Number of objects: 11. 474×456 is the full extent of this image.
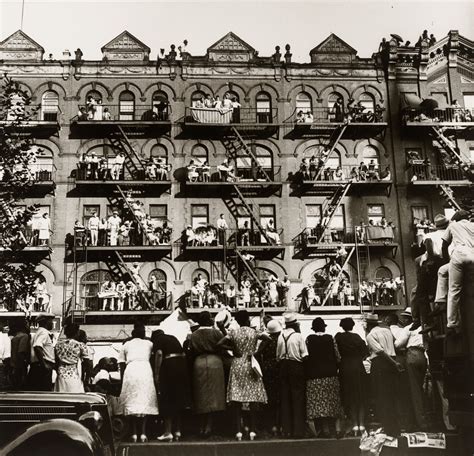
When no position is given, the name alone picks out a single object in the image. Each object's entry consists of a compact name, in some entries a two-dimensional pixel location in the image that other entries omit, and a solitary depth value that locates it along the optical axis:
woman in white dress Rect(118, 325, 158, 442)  9.71
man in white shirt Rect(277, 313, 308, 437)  9.94
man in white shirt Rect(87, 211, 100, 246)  29.06
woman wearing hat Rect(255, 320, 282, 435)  10.59
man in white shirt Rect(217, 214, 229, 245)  30.01
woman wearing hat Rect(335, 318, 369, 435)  10.05
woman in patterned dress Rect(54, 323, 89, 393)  10.09
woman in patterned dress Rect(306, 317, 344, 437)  9.91
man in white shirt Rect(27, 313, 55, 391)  10.52
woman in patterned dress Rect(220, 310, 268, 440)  9.90
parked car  6.35
